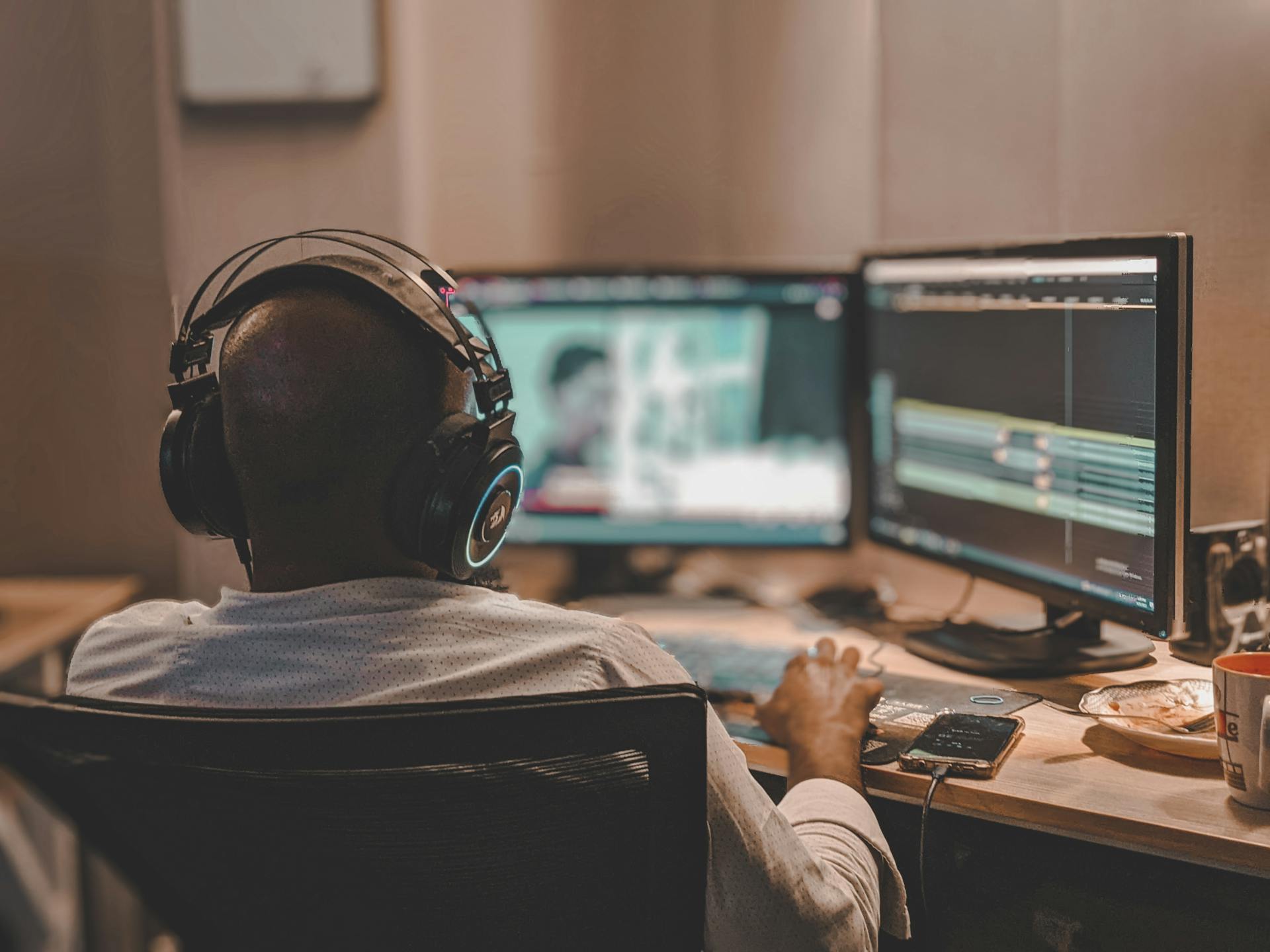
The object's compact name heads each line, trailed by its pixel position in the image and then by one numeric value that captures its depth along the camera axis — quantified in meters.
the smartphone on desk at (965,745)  1.15
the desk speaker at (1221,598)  1.38
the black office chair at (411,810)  0.72
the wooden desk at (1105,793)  1.00
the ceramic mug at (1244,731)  1.02
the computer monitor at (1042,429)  1.23
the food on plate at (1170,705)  1.23
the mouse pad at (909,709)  1.23
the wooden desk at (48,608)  1.88
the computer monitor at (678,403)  1.88
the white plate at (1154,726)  1.14
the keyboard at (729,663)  1.44
